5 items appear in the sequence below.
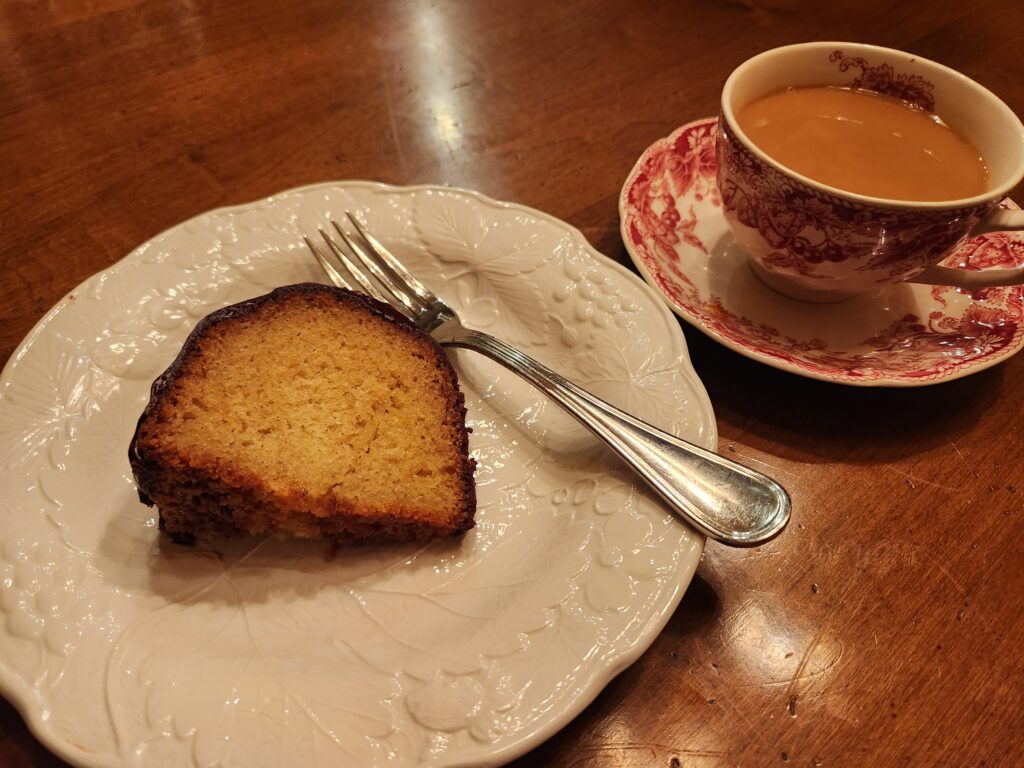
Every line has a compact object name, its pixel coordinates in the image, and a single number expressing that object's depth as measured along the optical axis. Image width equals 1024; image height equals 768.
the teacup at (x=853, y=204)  0.26
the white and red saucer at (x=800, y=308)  0.28
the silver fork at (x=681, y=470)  0.23
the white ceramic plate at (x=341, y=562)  0.20
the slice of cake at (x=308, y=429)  0.23
